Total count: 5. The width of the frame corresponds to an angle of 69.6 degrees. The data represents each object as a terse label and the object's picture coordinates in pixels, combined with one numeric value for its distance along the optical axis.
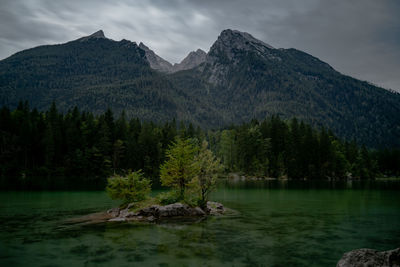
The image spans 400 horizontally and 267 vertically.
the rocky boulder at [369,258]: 10.77
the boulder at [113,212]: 33.47
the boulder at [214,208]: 36.28
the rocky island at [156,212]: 31.80
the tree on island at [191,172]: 36.81
